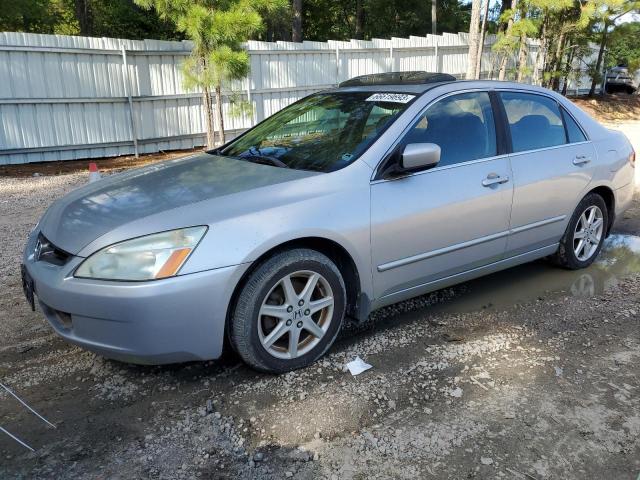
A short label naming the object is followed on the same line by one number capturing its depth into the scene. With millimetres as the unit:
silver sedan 2939
